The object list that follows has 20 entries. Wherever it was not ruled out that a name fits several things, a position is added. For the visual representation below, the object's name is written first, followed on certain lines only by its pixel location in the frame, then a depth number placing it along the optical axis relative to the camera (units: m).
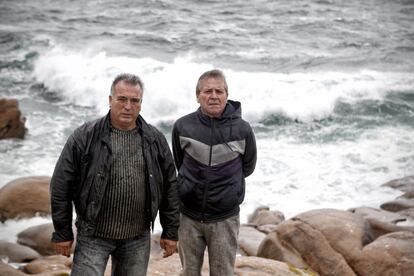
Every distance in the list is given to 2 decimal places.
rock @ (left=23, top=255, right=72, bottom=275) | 5.40
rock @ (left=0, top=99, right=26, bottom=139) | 11.86
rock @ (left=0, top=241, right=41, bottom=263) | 6.65
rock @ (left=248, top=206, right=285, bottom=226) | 8.61
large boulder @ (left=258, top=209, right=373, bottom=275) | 5.89
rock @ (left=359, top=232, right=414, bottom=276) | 5.50
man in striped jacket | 3.77
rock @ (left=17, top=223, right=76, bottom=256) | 7.22
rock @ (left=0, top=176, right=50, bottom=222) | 8.25
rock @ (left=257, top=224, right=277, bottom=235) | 8.00
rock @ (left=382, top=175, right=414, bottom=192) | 9.99
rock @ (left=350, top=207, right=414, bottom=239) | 6.79
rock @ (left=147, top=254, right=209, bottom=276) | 5.04
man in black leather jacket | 3.22
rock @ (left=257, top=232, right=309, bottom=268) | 6.03
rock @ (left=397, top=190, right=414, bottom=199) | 9.42
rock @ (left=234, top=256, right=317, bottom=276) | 5.14
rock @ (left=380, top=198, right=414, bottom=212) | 8.73
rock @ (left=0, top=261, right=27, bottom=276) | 4.71
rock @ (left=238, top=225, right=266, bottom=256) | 7.14
